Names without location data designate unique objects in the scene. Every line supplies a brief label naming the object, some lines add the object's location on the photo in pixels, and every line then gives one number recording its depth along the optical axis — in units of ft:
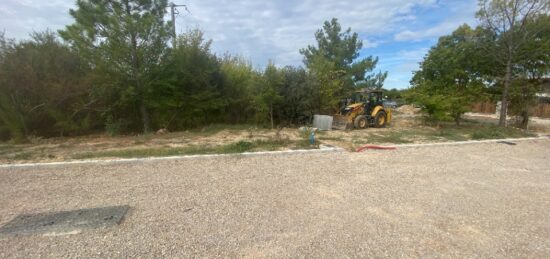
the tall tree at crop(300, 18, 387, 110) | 59.62
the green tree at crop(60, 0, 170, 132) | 27.37
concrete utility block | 33.99
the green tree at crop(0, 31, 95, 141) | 26.14
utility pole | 31.69
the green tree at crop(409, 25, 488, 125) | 36.36
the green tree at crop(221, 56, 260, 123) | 38.29
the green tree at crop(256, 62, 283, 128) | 34.86
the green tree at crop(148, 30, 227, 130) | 32.12
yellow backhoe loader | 34.81
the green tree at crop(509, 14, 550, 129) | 32.86
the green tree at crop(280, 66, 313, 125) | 36.94
